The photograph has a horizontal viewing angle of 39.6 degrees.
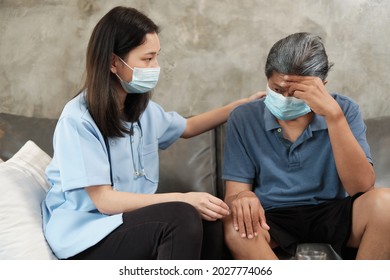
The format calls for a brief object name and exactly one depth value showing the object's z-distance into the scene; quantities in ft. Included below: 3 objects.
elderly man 5.33
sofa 6.11
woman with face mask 4.85
